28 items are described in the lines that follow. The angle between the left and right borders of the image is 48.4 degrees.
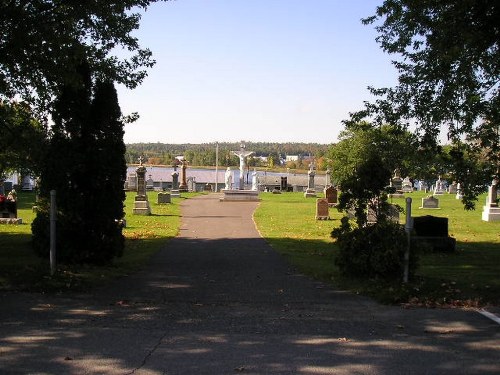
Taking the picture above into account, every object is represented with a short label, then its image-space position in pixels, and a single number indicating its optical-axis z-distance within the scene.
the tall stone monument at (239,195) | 39.62
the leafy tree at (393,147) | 9.92
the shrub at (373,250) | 9.16
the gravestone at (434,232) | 14.62
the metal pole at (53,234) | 9.05
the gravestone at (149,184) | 56.80
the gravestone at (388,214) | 9.52
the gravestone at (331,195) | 32.66
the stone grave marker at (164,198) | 34.41
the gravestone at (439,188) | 53.86
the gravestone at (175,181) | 46.03
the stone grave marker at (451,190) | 57.49
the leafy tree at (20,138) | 11.74
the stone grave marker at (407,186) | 58.75
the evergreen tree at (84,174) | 9.95
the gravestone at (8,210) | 21.17
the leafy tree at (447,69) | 9.94
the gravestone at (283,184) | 64.12
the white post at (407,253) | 8.94
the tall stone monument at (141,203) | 26.14
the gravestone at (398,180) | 44.46
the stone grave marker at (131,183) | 50.78
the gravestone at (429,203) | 33.62
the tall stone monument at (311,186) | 47.18
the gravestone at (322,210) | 25.11
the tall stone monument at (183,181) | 53.23
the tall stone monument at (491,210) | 24.72
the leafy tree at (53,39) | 10.72
